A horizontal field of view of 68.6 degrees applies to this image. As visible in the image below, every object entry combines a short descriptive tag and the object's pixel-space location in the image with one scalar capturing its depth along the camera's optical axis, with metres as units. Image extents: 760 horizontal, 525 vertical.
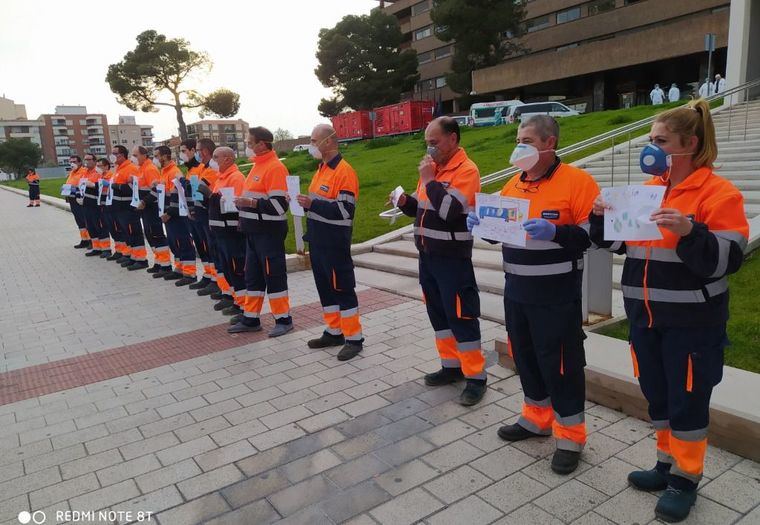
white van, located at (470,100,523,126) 33.12
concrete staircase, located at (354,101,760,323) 6.88
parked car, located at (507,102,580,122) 27.38
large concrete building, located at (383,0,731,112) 33.88
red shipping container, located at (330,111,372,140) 46.69
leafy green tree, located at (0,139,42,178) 86.75
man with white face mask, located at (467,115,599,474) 3.09
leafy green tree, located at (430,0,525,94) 43.28
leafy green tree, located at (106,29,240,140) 61.16
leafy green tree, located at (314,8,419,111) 54.16
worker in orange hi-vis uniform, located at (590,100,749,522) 2.46
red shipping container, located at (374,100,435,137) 39.12
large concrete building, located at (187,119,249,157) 140.73
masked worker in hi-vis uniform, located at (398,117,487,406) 3.94
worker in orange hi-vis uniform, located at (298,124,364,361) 5.20
